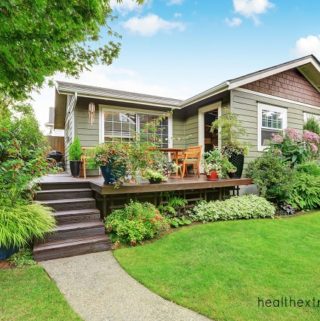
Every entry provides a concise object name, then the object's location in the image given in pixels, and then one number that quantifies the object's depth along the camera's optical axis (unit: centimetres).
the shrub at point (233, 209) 527
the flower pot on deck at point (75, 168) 655
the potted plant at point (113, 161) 414
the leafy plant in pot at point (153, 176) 487
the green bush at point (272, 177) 612
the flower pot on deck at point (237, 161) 647
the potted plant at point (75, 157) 656
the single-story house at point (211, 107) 705
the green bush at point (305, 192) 633
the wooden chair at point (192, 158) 657
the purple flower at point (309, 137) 721
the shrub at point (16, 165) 367
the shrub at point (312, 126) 865
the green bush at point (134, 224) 396
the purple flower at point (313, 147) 706
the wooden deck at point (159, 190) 452
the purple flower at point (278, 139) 706
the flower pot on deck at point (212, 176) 596
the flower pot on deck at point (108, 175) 424
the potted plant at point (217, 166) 599
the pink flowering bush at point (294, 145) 694
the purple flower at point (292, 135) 702
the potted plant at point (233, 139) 648
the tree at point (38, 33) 385
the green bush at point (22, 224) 321
